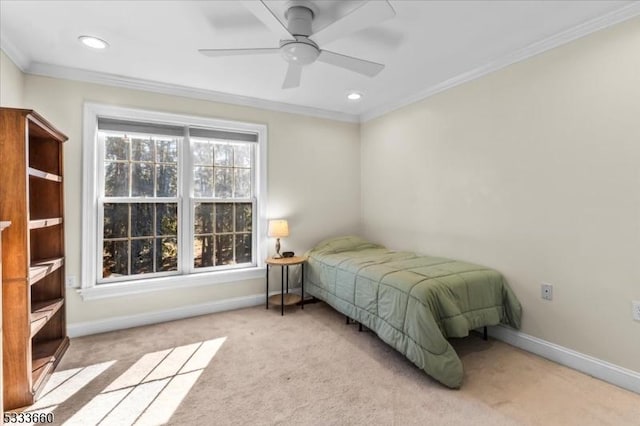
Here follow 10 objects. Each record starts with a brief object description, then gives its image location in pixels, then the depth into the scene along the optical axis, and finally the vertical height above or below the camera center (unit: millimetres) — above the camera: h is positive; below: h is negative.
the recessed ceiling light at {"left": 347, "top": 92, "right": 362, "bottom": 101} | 3582 +1329
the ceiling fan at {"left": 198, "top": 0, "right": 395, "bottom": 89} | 1661 +1057
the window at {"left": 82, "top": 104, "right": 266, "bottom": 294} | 3074 +90
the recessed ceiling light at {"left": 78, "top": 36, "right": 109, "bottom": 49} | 2365 +1271
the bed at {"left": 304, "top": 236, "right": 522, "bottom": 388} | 2119 -740
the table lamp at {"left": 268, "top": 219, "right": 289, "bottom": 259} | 3637 -240
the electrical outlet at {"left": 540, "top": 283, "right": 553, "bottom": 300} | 2445 -636
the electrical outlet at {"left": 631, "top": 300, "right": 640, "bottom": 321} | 2023 -635
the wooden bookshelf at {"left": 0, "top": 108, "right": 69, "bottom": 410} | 1840 -413
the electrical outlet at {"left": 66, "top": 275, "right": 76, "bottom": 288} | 2904 -700
